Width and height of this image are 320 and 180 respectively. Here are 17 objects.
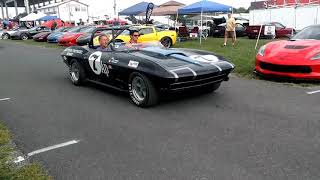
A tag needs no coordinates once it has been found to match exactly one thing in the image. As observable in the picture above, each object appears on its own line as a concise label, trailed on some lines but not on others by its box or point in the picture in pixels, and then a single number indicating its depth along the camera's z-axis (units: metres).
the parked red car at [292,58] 5.69
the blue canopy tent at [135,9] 20.32
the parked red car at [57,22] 33.06
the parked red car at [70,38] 16.24
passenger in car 6.03
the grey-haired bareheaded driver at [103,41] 5.70
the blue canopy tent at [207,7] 15.09
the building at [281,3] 20.47
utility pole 43.42
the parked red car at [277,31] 18.60
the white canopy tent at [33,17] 36.18
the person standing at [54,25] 30.49
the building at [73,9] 50.47
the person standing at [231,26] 13.57
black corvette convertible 4.33
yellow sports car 13.34
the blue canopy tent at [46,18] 36.16
